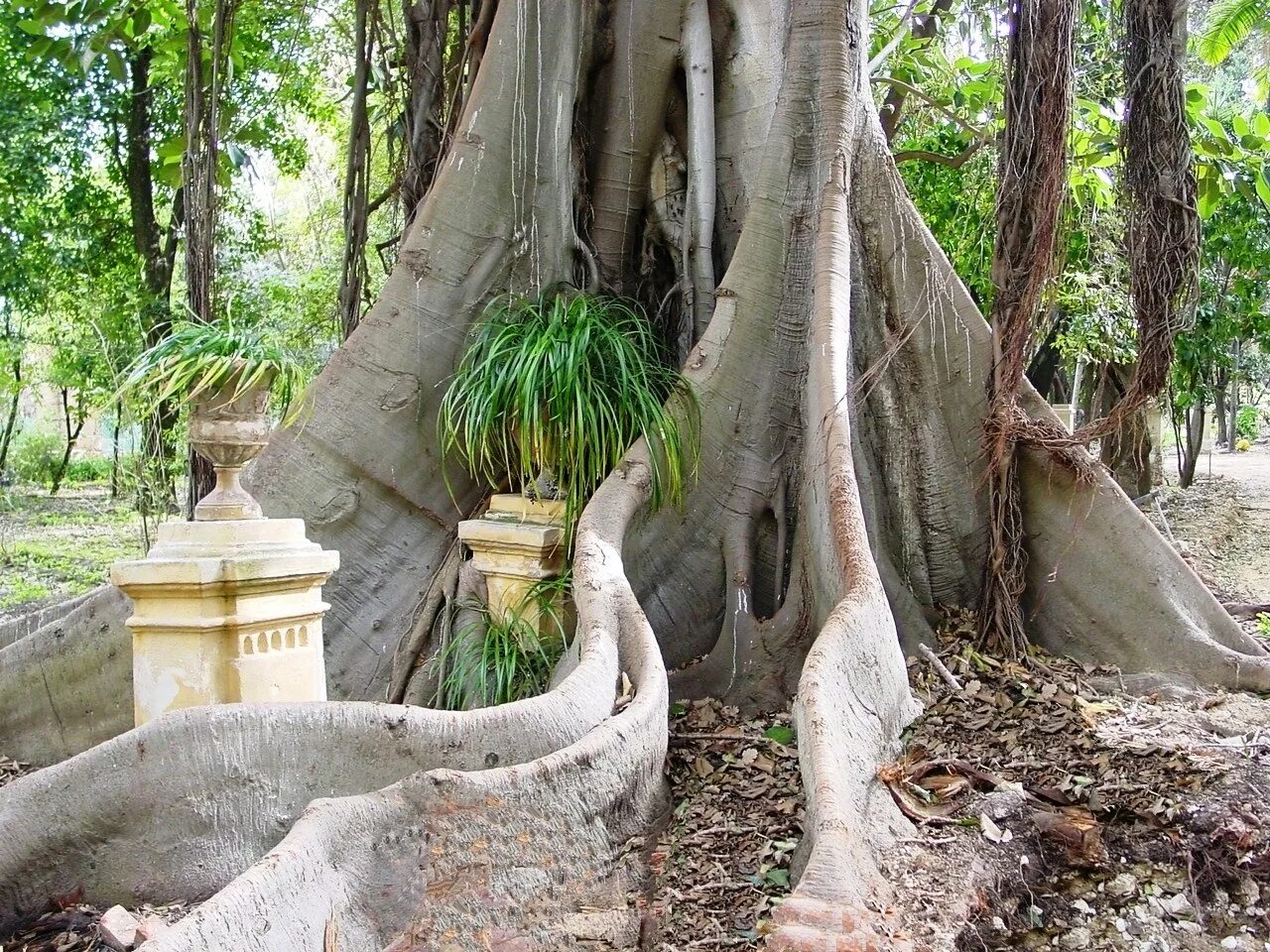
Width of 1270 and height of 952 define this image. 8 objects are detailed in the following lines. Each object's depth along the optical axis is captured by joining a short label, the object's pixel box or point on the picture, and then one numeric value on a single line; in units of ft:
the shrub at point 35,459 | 64.39
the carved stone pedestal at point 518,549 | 14.66
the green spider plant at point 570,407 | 13.99
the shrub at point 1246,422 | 100.17
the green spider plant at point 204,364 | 11.73
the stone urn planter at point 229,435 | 12.15
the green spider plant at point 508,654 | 14.25
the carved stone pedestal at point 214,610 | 11.82
